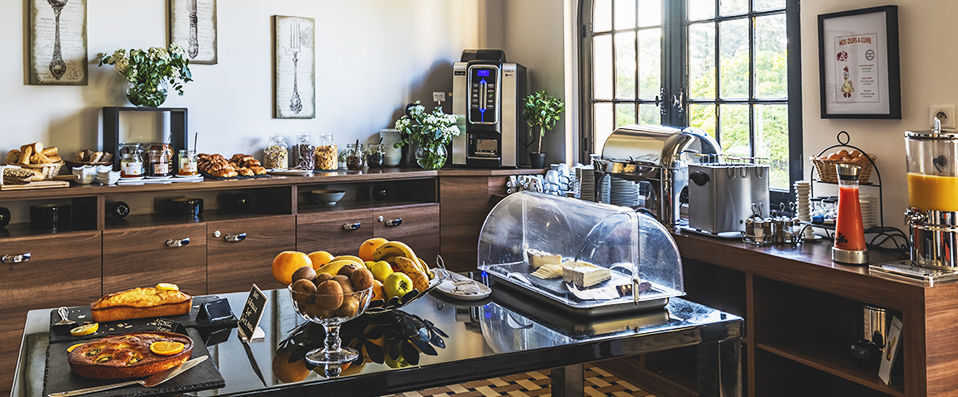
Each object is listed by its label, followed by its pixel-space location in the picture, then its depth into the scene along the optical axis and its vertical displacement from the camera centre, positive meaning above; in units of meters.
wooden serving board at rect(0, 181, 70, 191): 3.63 +0.16
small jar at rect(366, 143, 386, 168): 4.93 +0.36
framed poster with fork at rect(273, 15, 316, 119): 4.69 +0.87
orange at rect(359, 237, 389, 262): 2.20 -0.09
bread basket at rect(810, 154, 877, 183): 3.08 +0.15
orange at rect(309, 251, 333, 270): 2.04 -0.11
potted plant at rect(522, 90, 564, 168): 4.88 +0.61
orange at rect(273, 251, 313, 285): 1.97 -0.12
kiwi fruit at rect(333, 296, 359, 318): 1.58 -0.18
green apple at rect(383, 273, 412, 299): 1.86 -0.17
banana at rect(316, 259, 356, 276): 1.80 -0.12
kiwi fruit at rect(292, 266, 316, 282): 1.70 -0.12
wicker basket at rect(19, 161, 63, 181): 3.74 +0.24
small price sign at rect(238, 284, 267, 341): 1.73 -0.21
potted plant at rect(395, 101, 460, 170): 4.69 +0.48
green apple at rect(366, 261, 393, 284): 1.92 -0.13
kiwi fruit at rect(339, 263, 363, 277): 1.70 -0.11
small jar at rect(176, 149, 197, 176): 4.11 +0.28
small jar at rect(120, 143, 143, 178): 3.95 +0.27
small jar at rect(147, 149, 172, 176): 4.04 +0.28
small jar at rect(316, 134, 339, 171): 4.61 +0.34
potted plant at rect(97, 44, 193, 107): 4.07 +0.75
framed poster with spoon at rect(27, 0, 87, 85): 4.04 +0.90
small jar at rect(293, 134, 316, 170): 4.59 +0.35
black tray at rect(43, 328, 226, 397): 1.39 -0.29
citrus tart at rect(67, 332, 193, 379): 1.43 -0.25
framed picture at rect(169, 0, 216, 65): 4.38 +1.04
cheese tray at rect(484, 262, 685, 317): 1.89 -0.21
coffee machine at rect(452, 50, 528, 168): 4.82 +0.62
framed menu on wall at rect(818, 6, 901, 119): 3.00 +0.56
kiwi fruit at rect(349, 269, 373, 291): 1.66 -0.13
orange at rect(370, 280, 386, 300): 1.86 -0.18
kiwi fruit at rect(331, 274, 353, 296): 1.61 -0.14
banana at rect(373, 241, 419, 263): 2.07 -0.10
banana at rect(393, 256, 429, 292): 1.96 -0.14
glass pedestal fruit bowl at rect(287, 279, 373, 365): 1.56 -0.18
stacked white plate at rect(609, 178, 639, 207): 3.88 +0.09
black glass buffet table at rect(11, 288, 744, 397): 1.50 -0.28
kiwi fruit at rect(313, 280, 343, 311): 1.55 -0.15
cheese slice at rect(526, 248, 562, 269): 2.16 -0.13
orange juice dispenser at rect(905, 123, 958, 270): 2.53 +0.04
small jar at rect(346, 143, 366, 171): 4.73 +0.34
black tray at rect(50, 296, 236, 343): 1.74 -0.24
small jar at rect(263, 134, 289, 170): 4.55 +0.34
